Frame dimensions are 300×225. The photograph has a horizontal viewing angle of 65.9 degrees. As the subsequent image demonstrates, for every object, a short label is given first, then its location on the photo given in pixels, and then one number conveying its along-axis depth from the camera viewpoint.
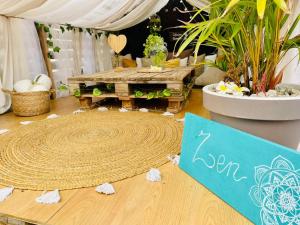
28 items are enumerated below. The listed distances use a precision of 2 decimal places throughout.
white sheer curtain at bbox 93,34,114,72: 3.78
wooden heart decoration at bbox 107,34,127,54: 2.46
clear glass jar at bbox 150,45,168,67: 2.35
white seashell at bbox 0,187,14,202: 0.85
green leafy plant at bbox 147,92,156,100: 1.86
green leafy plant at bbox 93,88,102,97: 2.00
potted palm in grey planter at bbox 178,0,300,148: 0.75
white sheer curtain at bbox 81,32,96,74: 3.45
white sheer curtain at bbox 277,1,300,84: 1.49
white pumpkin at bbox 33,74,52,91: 2.17
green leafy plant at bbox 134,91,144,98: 1.89
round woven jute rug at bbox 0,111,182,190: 0.96
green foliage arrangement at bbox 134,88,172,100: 1.80
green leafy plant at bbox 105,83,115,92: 2.12
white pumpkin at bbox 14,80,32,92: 2.02
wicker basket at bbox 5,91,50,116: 1.93
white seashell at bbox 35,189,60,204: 0.82
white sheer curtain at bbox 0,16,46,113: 2.20
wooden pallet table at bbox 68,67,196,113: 1.80
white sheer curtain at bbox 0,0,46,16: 1.92
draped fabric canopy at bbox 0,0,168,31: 2.06
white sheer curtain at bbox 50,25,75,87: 2.91
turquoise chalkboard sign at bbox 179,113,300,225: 0.59
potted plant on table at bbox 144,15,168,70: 2.36
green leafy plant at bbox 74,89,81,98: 2.05
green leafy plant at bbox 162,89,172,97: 1.80
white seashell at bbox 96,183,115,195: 0.86
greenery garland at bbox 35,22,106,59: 2.60
